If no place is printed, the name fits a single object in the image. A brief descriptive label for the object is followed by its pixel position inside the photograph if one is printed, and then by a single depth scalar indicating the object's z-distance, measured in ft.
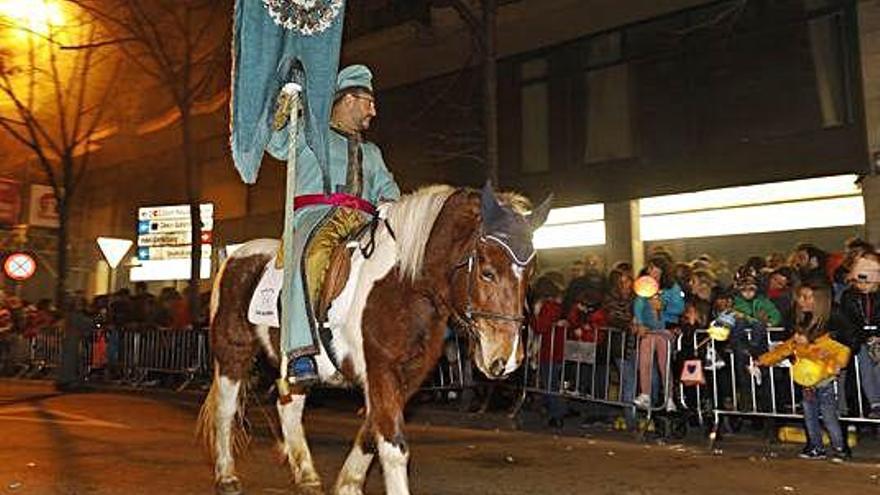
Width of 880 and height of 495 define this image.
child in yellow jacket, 27.94
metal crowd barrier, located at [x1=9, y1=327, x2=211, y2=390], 53.16
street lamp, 67.51
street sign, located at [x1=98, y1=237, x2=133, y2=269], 62.23
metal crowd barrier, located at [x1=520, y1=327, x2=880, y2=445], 31.14
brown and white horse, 14.94
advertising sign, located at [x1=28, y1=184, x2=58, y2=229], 81.20
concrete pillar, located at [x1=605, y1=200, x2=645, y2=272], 56.90
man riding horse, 16.99
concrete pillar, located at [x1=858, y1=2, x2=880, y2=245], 46.68
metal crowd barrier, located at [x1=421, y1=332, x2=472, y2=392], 39.27
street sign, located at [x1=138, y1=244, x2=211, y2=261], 83.97
